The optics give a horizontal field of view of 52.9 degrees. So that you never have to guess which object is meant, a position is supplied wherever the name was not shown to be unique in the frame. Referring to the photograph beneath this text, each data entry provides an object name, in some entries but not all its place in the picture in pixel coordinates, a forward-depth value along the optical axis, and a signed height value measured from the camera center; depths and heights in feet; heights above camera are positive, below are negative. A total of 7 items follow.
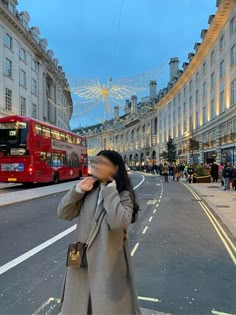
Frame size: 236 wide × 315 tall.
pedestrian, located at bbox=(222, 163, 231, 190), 49.65 -3.07
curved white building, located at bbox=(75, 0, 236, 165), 84.14 +30.50
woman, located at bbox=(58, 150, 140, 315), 5.58 -1.91
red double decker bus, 49.05 +2.55
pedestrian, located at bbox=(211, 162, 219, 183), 67.58 -3.03
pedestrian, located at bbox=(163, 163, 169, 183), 70.78 -3.42
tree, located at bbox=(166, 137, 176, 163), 125.93 +5.12
